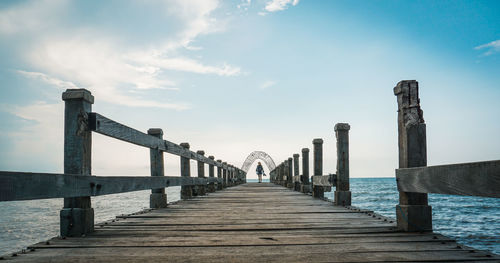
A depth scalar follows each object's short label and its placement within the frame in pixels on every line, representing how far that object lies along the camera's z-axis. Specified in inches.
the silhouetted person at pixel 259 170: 1427.2
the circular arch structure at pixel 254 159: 2132.1
